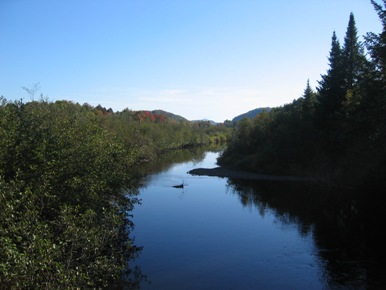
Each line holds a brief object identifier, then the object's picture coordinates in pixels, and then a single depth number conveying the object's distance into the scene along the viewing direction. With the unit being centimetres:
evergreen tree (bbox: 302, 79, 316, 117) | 5688
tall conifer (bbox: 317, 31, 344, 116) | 4766
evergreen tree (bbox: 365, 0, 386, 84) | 2775
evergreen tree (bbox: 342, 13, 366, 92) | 4744
